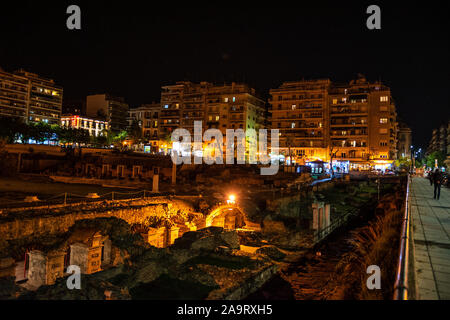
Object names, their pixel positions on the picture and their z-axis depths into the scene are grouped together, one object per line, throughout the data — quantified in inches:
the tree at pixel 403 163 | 3241.1
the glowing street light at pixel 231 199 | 992.4
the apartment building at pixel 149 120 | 3641.7
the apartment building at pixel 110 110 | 4424.2
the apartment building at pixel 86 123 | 3996.1
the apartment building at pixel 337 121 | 2871.1
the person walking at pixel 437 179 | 737.0
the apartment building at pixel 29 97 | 3326.8
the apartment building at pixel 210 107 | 3159.5
